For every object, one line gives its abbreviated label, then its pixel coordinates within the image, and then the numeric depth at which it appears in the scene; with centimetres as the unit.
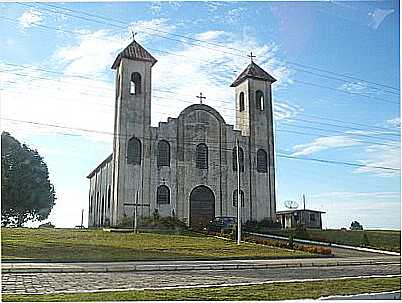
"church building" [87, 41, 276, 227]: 2553
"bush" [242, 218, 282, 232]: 2597
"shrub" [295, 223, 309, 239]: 2158
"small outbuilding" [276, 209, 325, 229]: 3234
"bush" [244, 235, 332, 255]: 1581
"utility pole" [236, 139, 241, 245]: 1833
